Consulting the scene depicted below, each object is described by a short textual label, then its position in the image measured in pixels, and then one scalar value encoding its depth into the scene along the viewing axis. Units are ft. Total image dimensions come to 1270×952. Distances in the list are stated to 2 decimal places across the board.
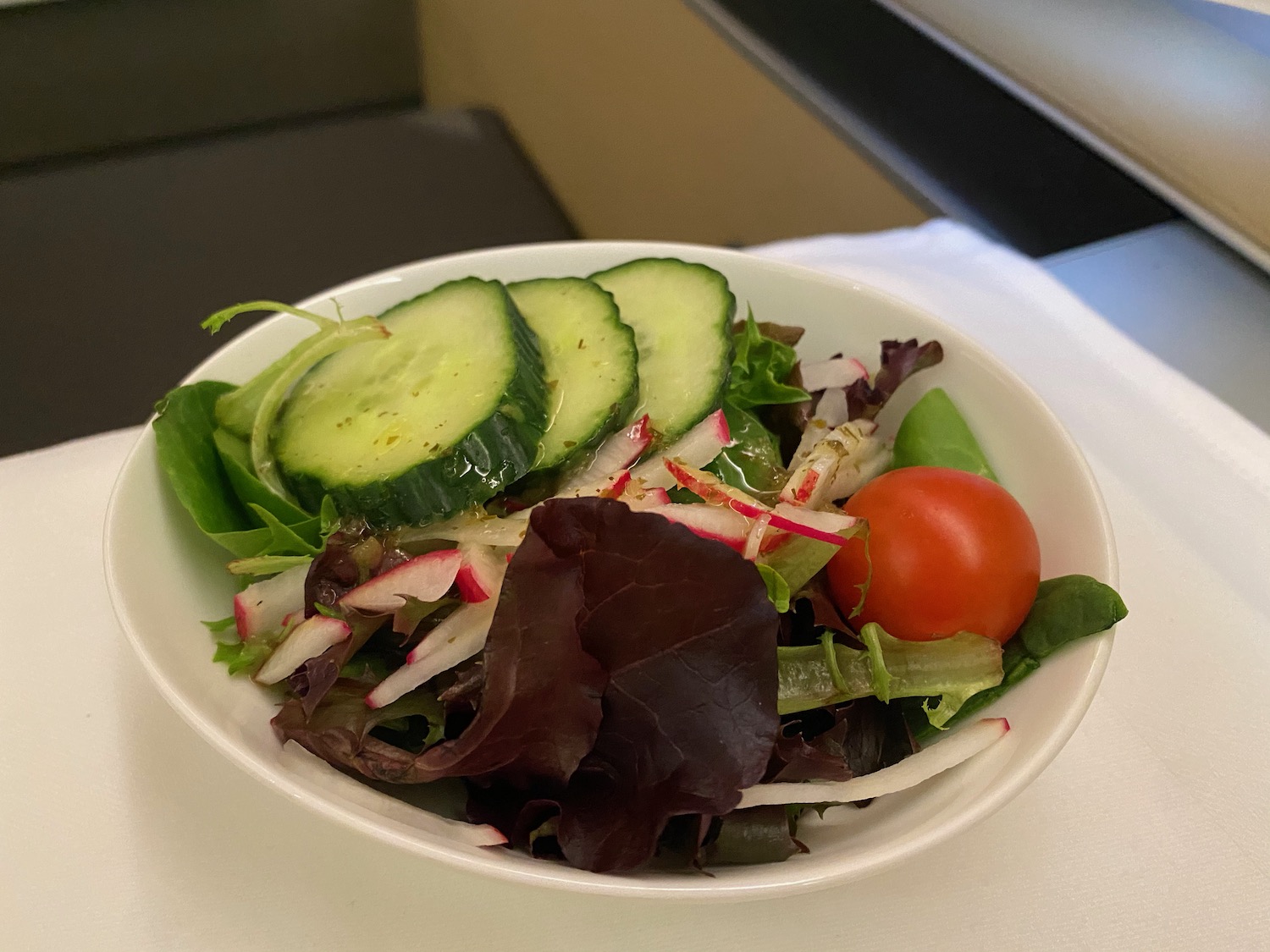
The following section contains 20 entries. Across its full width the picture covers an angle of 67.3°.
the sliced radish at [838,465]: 0.47
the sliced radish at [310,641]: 0.42
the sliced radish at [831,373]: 0.55
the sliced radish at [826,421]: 0.52
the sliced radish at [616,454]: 0.47
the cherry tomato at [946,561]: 0.43
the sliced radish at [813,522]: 0.43
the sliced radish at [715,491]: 0.44
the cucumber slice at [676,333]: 0.49
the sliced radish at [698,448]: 0.47
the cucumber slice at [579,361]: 0.47
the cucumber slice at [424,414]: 0.44
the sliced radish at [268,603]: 0.44
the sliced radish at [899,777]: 0.38
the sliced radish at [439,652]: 0.41
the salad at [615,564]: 0.37
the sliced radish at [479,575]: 0.41
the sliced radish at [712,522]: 0.42
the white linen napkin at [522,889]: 0.39
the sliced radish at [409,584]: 0.42
